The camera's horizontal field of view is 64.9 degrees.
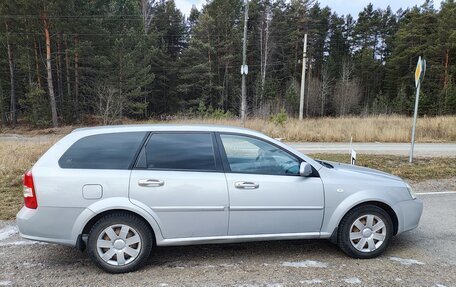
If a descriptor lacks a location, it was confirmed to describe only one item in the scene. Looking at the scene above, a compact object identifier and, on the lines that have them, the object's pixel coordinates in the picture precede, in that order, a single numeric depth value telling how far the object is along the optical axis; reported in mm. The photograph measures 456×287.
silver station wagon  3848
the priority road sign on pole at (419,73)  9898
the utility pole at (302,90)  35312
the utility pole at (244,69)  21391
